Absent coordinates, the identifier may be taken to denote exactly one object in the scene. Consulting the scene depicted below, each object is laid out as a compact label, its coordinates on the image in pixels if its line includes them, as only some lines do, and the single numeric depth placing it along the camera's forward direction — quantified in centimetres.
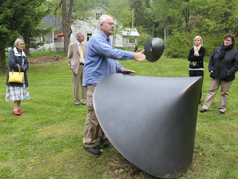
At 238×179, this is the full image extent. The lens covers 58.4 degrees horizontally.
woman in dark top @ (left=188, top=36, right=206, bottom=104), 573
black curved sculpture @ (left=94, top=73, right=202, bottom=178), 225
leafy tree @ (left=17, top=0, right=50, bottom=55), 1230
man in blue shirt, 279
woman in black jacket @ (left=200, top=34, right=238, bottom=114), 494
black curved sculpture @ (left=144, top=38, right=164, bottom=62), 260
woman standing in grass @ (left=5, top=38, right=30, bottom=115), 475
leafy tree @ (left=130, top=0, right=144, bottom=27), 6456
